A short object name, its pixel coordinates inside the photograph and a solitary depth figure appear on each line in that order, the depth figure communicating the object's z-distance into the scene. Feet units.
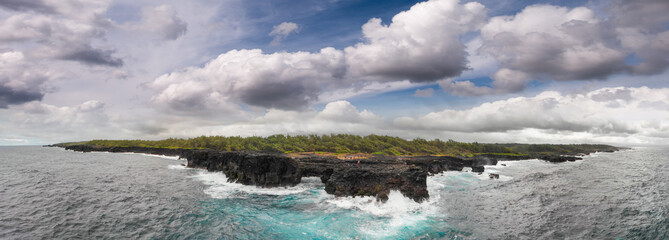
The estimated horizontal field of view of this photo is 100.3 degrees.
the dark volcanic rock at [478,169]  235.58
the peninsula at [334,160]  112.06
